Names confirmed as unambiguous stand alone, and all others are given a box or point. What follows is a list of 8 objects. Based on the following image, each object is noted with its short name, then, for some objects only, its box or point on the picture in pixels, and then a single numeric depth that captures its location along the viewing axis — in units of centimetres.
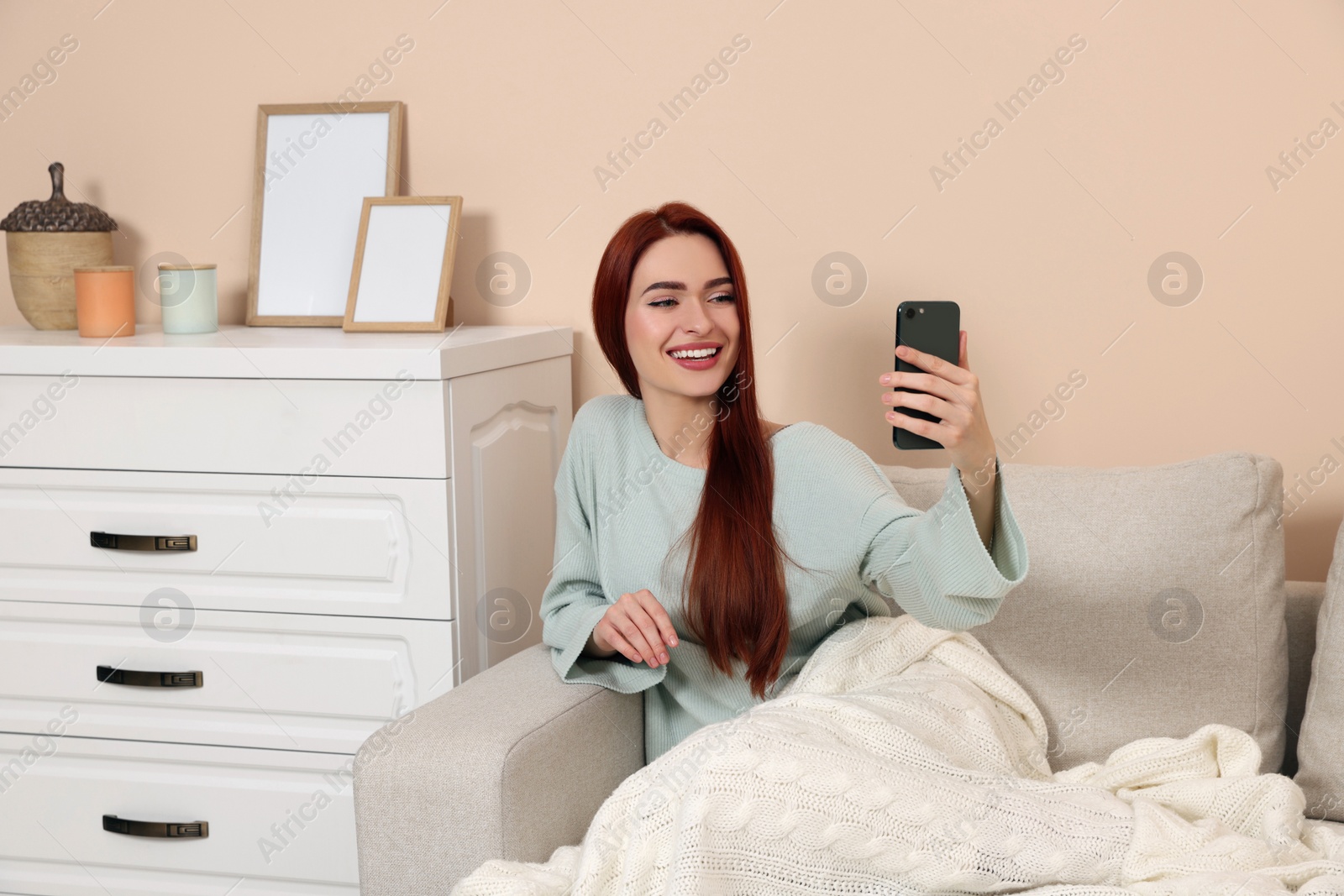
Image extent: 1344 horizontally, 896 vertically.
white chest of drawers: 158
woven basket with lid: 192
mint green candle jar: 183
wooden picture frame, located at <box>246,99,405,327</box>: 201
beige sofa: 141
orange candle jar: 180
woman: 139
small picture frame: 187
